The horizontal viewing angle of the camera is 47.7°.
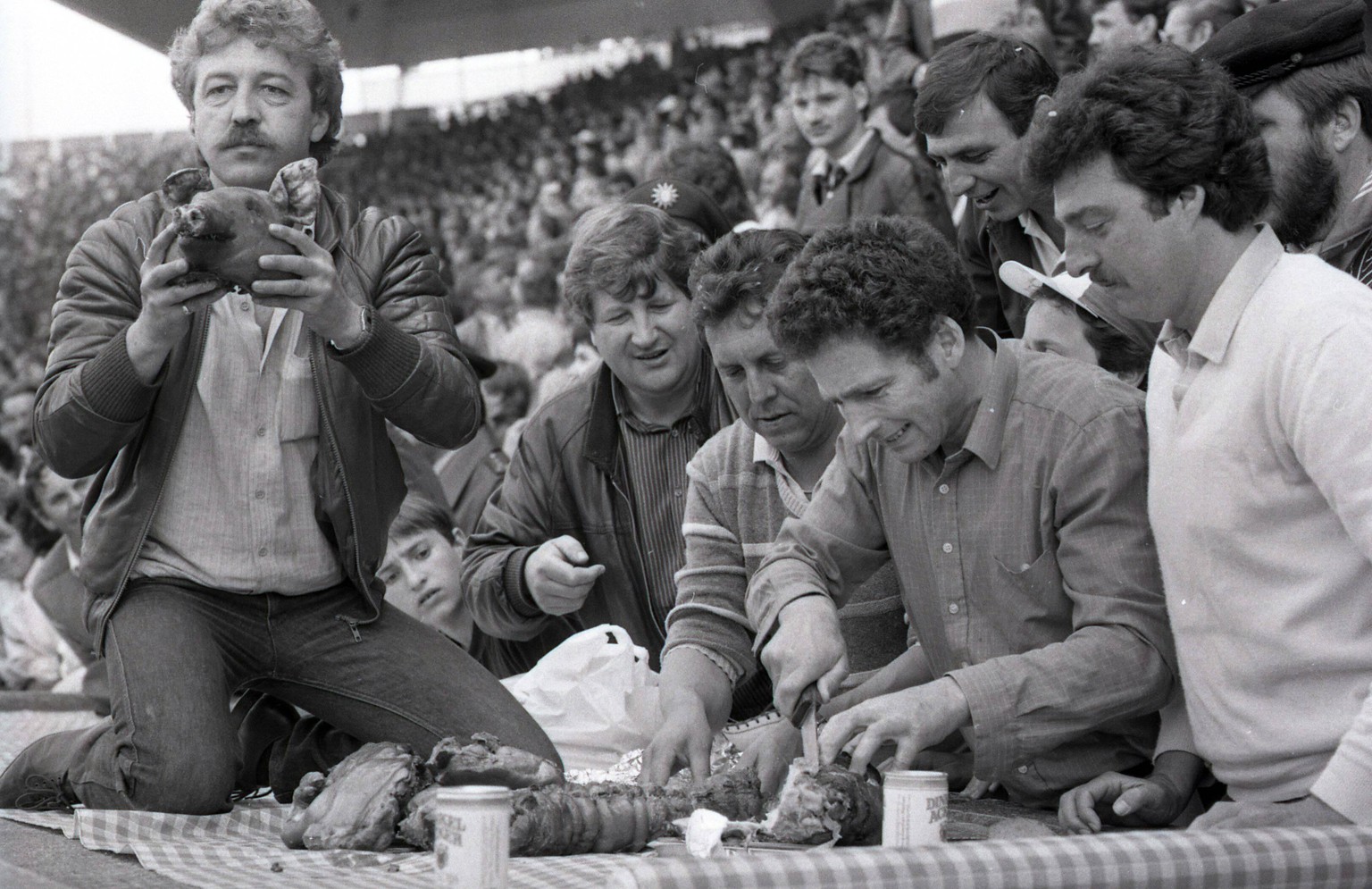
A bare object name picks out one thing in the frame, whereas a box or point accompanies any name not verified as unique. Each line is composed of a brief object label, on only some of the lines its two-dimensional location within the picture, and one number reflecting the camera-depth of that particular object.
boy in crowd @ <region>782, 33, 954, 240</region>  5.90
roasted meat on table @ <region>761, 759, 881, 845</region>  2.64
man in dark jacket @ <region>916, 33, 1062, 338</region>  3.98
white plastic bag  3.79
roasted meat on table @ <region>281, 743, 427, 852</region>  2.88
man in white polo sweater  2.42
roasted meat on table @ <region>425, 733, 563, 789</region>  2.83
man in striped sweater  3.45
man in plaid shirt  2.73
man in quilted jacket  3.42
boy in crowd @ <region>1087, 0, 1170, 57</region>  6.12
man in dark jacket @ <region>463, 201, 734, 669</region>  4.12
